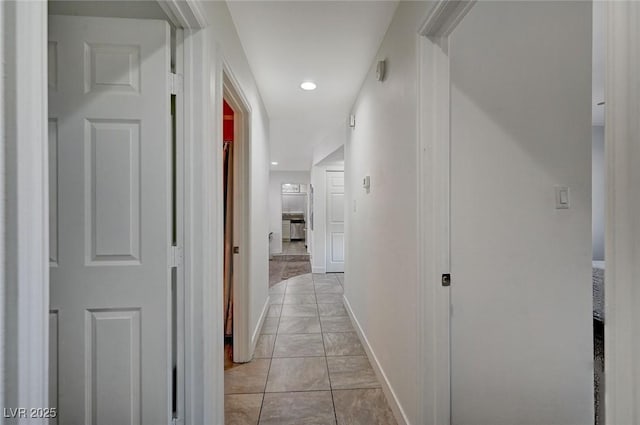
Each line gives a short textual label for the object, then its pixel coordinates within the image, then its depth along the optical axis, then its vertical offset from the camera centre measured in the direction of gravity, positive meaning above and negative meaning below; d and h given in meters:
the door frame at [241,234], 2.38 -0.19
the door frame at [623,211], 0.48 +0.00
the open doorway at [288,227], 6.36 -0.54
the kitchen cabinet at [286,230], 10.61 -0.70
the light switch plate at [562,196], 1.52 +0.08
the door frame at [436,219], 1.32 -0.04
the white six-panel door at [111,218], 1.18 -0.03
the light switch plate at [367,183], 2.46 +0.24
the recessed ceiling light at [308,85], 2.69 +1.20
